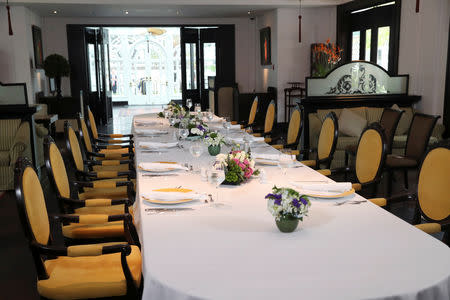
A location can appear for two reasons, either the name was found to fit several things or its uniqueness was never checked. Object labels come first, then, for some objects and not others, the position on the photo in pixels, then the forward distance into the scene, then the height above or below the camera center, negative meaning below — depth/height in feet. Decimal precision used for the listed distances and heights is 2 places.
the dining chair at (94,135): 17.02 -2.22
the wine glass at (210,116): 19.44 -1.78
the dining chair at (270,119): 20.38 -2.04
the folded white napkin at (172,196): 7.89 -2.02
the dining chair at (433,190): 8.77 -2.27
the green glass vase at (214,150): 11.81 -1.90
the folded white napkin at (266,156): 11.14 -1.97
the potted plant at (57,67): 34.53 +0.55
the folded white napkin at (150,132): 16.05 -1.94
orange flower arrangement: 31.91 +0.92
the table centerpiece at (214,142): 11.48 -1.65
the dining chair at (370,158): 11.03 -2.12
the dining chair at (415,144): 16.35 -2.64
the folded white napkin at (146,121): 18.98 -1.94
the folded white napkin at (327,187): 8.33 -2.03
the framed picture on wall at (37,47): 35.13 +2.07
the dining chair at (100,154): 15.03 -2.59
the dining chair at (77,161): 12.04 -2.21
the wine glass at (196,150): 10.36 -1.66
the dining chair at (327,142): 13.48 -2.05
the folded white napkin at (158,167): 10.16 -1.99
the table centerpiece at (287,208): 6.28 -1.78
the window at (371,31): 27.22 +2.54
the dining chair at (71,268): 7.12 -3.06
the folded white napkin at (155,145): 13.23 -1.97
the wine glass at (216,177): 7.88 -1.72
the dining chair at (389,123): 18.52 -2.10
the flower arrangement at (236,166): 8.76 -1.71
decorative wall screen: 23.25 -0.56
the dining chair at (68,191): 9.49 -2.49
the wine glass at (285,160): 9.42 -1.75
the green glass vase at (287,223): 6.35 -2.02
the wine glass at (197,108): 19.21 -1.44
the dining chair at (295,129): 16.09 -1.98
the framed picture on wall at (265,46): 38.06 +2.08
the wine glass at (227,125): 15.74 -1.74
